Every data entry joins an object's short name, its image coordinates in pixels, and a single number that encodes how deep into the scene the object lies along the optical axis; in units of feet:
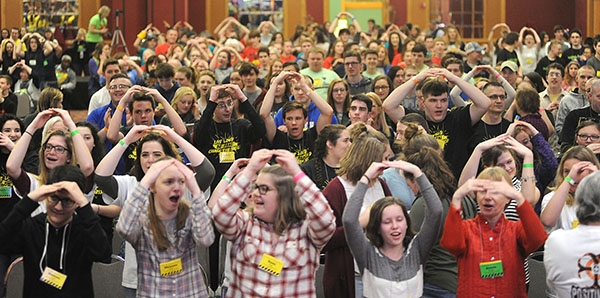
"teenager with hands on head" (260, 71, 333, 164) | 25.67
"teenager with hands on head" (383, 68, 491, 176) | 24.94
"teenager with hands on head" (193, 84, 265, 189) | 25.27
